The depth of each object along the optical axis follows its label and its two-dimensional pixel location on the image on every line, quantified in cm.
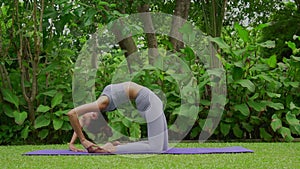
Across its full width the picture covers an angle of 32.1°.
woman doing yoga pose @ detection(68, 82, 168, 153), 434
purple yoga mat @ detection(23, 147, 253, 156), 435
